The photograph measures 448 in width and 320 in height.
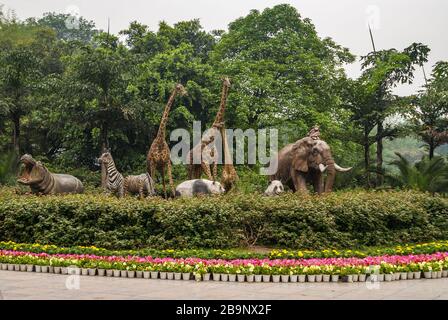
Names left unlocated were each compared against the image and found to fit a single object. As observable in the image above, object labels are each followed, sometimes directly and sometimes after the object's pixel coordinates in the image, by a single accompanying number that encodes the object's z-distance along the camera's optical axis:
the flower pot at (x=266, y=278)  10.03
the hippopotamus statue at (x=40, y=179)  18.69
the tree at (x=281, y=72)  27.34
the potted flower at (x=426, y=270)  10.37
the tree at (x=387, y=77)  26.86
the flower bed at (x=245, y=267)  10.07
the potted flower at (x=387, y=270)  10.11
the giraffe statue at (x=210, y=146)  18.52
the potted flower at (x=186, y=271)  10.13
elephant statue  18.00
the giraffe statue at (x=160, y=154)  18.78
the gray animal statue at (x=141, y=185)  18.14
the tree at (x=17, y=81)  28.47
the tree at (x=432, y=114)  26.44
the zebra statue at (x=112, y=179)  18.80
